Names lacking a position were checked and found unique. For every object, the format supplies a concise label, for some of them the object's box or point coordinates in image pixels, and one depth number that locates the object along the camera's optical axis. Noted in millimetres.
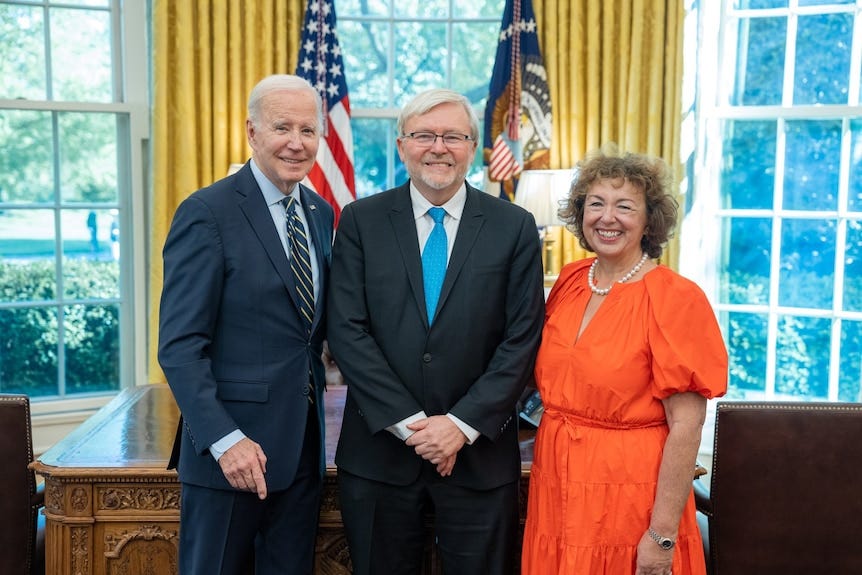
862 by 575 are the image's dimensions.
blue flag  4359
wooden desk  2082
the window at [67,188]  4098
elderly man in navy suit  1726
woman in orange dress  1740
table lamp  4086
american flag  4266
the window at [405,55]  4637
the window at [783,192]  4184
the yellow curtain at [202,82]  4117
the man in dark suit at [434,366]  1842
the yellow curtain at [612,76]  4301
